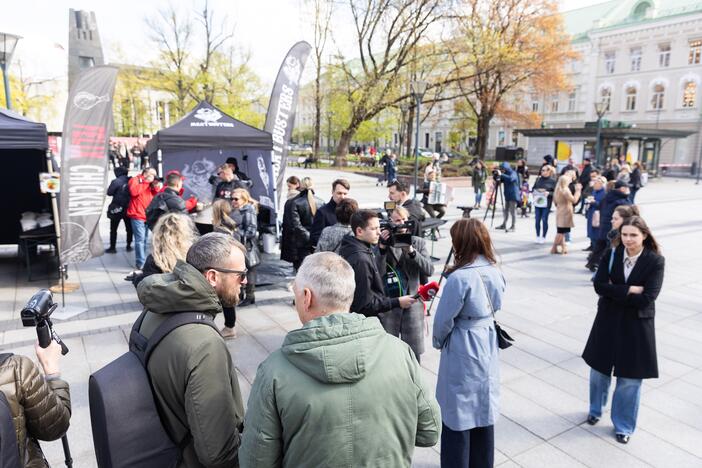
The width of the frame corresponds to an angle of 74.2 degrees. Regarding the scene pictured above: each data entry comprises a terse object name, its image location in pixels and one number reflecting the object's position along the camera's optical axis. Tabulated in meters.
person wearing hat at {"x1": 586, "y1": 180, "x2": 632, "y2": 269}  8.17
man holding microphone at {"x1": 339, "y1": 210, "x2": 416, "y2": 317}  3.41
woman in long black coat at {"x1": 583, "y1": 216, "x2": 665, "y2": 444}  3.45
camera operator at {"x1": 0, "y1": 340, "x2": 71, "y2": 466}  1.78
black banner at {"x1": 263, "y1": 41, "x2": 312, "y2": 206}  10.34
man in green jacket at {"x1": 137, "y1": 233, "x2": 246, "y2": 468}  1.80
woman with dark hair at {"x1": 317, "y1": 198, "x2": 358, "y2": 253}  4.79
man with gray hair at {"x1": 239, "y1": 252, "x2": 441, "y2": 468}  1.51
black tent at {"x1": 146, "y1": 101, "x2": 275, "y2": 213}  9.32
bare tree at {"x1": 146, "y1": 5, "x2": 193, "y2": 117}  33.72
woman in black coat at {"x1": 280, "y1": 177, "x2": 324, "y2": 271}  6.92
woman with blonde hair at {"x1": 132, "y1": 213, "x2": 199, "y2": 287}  3.14
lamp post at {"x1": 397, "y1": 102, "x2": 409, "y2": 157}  35.92
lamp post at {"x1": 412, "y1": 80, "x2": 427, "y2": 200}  13.02
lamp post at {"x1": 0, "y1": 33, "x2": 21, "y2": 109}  9.29
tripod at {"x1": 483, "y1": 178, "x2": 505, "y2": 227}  13.07
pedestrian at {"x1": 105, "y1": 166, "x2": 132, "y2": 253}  9.39
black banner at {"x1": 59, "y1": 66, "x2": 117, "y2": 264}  6.91
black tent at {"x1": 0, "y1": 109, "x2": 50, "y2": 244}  8.54
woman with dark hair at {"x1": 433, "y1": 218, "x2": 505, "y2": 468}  2.87
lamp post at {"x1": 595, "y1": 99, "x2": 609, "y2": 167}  24.76
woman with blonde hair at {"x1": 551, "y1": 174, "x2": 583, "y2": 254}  9.75
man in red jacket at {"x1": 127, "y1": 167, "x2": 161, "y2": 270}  8.55
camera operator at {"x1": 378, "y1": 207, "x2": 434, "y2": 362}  4.02
